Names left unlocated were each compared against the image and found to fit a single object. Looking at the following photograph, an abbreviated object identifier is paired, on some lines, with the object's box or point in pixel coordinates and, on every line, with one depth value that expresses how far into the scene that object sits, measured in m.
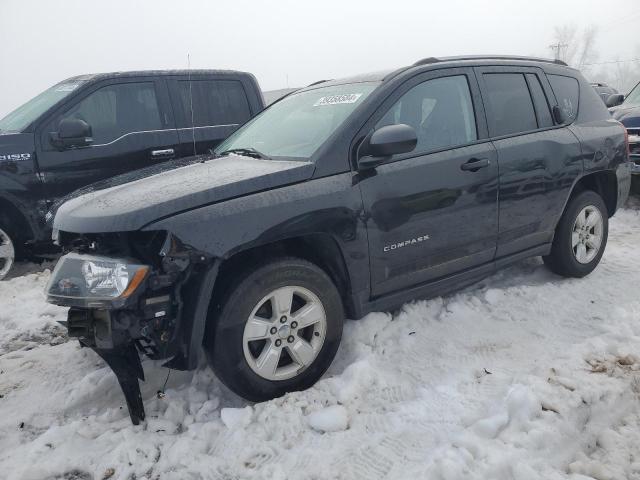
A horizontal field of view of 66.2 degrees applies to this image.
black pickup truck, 4.92
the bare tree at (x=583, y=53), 66.25
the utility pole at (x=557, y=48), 63.69
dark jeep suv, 2.36
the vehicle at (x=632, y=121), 6.96
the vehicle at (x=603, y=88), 13.89
